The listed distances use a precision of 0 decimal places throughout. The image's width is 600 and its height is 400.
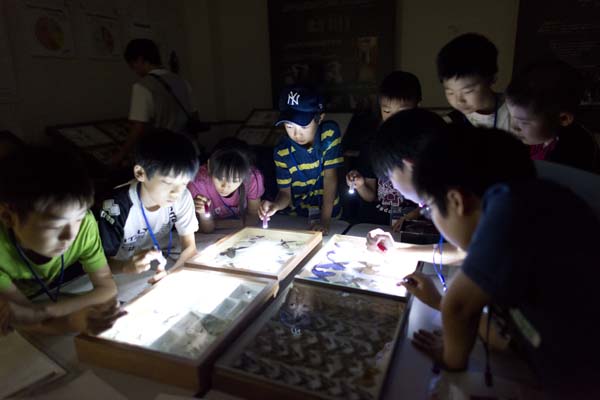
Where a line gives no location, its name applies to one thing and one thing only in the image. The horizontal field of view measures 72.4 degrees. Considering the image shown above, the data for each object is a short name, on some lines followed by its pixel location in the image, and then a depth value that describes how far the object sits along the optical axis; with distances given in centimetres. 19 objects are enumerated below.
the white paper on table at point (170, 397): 95
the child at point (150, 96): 296
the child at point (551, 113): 151
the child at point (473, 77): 179
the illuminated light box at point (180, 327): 102
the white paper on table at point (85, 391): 96
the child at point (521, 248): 71
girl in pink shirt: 202
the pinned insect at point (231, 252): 172
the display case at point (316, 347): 97
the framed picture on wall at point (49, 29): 291
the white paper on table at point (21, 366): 99
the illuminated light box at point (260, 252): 154
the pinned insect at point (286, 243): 182
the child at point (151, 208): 162
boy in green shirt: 116
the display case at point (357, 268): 144
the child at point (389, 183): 211
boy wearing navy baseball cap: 214
